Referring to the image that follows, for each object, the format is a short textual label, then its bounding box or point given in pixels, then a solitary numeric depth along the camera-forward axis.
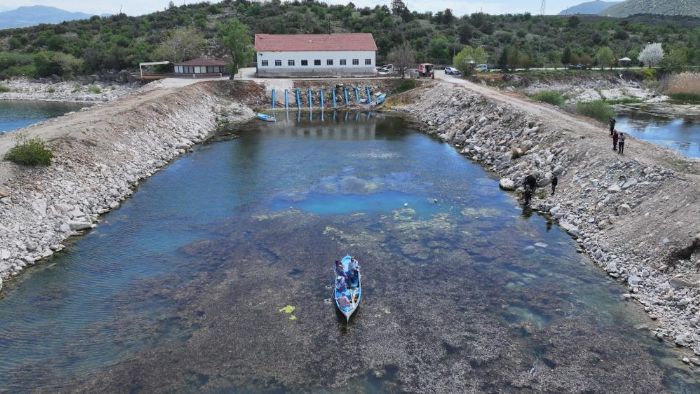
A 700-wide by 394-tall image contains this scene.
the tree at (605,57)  84.25
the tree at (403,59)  72.12
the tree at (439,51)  91.56
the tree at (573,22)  128.25
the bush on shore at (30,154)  29.08
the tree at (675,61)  80.75
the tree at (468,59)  75.19
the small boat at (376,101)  69.06
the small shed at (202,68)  75.44
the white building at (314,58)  75.12
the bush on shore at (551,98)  56.38
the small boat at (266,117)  60.47
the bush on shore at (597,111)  50.56
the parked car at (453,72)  78.82
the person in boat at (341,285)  20.34
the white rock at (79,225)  26.97
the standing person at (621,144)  30.42
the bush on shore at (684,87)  72.00
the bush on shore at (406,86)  71.06
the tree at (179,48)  84.75
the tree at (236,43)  68.94
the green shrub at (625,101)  71.75
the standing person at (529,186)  31.06
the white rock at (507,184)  34.06
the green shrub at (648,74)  82.69
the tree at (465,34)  108.13
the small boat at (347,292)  19.45
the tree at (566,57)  87.81
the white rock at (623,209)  25.41
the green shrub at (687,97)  71.31
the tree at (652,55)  86.94
